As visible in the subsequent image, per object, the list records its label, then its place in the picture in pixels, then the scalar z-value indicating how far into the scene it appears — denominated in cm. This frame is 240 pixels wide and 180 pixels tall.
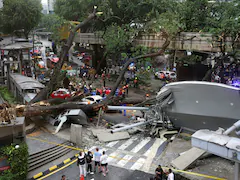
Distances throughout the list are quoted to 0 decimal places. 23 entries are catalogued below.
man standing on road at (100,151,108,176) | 1293
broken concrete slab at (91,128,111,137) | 1798
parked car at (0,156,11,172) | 1187
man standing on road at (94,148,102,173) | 1324
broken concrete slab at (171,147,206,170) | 1335
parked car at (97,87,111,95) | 2610
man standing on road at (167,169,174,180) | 1105
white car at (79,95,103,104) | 2259
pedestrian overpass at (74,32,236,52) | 2248
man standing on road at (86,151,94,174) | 1300
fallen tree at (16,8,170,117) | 1795
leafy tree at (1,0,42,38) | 3918
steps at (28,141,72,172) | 1378
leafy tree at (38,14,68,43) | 3403
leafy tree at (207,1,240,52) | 2072
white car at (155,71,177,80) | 3704
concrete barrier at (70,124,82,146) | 1612
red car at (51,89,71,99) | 2413
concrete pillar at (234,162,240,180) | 990
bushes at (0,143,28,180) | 1180
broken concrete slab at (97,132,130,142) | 1737
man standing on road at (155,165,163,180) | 1148
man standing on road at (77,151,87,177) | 1256
